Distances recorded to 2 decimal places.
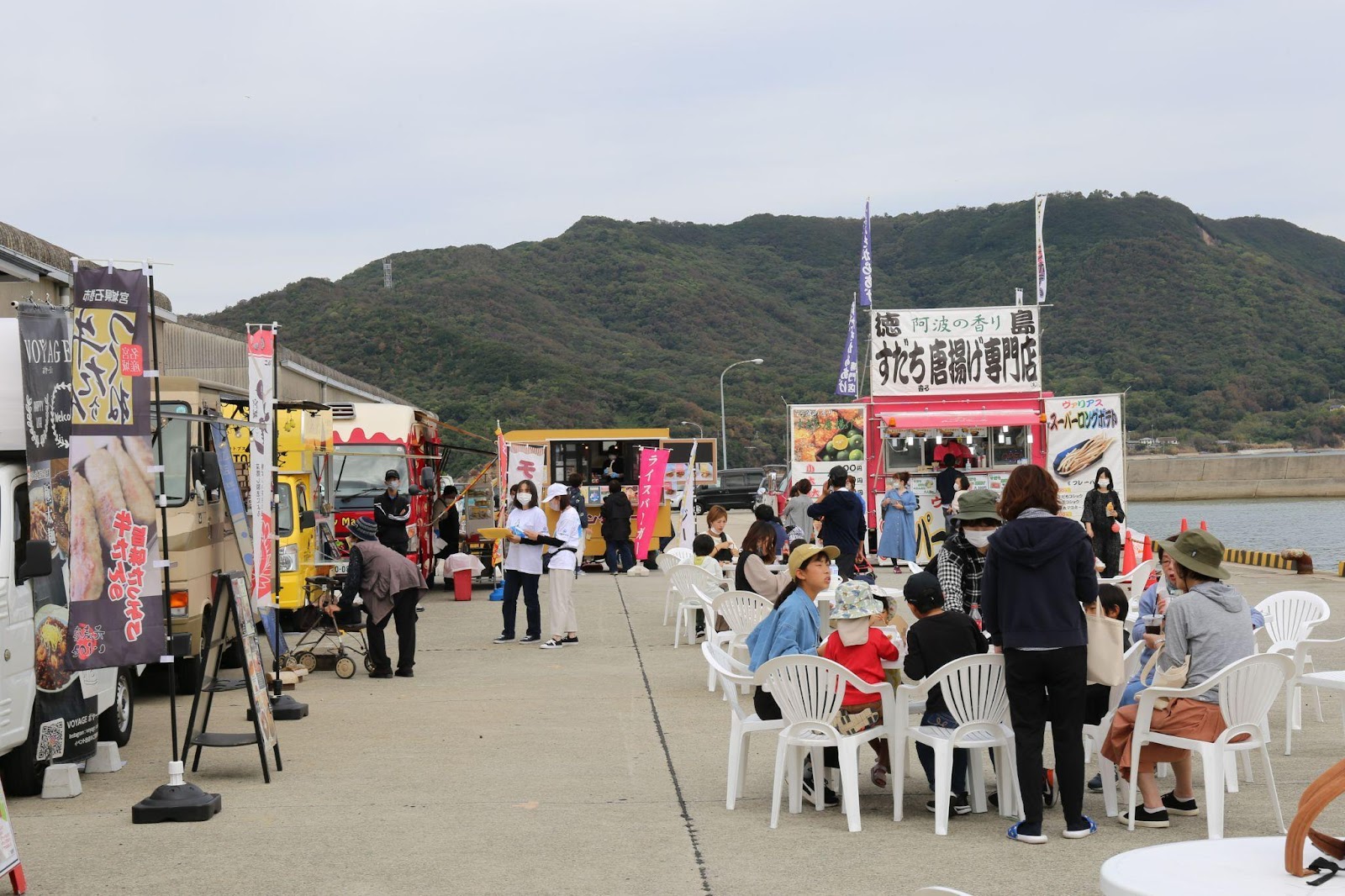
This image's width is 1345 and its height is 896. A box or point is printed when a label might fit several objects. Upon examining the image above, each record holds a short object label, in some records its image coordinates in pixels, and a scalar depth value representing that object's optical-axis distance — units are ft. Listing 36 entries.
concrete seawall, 246.06
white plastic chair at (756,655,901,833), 23.25
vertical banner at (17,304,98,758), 24.62
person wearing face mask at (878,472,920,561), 72.69
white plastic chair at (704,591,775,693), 36.70
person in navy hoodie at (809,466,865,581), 48.88
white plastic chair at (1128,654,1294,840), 22.11
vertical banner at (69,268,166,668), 24.85
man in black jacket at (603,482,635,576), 79.51
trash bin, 68.18
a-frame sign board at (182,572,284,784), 27.21
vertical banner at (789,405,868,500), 78.89
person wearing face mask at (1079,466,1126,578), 60.39
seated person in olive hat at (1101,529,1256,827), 22.58
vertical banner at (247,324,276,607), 35.24
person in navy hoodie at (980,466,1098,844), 21.45
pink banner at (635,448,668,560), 77.10
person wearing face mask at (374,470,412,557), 60.29
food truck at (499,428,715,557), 84.74
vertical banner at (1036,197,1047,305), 93.90
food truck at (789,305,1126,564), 74.69
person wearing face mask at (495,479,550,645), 47.91
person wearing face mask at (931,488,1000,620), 25.00
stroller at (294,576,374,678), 42.86
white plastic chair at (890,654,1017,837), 22.52
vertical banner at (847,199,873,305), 99.66
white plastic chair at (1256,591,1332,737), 31.48
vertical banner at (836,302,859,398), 121.19
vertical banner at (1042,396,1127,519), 74.13
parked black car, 170.71
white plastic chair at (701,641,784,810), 24.75
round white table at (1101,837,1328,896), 9.85
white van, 24.32
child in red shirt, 23.95
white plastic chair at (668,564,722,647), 44.68
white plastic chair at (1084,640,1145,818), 23.58
